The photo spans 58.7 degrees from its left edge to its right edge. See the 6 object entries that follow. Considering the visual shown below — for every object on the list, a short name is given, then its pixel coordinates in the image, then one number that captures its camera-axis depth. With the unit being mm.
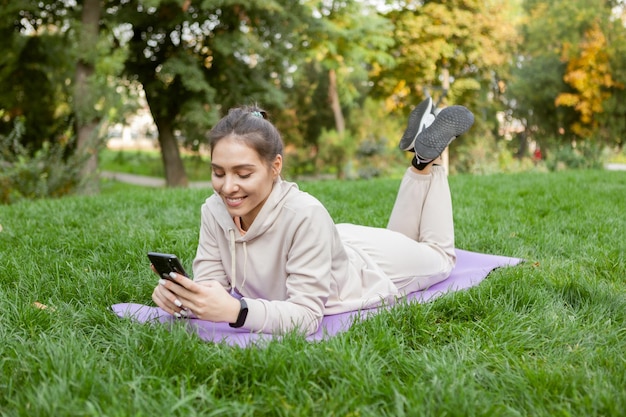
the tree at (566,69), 23812
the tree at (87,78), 12008
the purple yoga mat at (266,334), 2371
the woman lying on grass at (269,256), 2357
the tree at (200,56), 13984
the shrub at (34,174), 8828
